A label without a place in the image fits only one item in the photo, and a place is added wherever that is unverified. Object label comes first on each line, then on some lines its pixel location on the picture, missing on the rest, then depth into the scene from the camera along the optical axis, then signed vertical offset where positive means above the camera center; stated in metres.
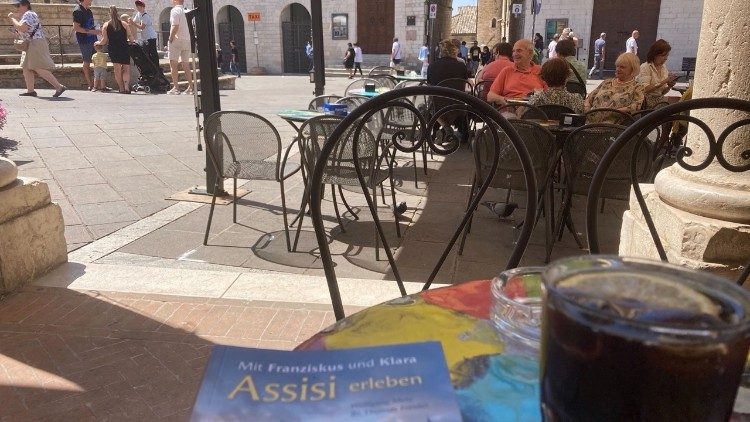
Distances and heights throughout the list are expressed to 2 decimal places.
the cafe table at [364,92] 5.95 -0.42
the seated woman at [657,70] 6.49 -0.22
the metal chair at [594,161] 3.56 -0.68
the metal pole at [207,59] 4.76 -0.04
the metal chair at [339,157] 3.72 -0.68
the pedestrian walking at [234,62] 26.43 -0.40
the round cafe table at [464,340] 0.78 -0.46
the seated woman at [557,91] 4.89 -0.33
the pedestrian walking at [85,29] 12.34 +0.53
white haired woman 5.00 -0.34
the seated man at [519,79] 6.01 -0.28
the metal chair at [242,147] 4.00 -0.64
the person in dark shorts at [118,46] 12.19 +0.17
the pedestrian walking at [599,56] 24.44 -0.21
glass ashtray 0.92 -0.41
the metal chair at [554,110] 4.73 -0.47
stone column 2.08 -0.50
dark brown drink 0.48 -0.25
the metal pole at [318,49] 6.73 +0.04
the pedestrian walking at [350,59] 25.42 -0.29
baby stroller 13.05 -0.46
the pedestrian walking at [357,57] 25.28 -0.19
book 0.64 -0.38
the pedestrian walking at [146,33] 13.25 +0.48
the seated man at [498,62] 7.65 -0.13
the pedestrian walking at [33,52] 10.72 +0.05
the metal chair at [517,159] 3.71 -0.69
